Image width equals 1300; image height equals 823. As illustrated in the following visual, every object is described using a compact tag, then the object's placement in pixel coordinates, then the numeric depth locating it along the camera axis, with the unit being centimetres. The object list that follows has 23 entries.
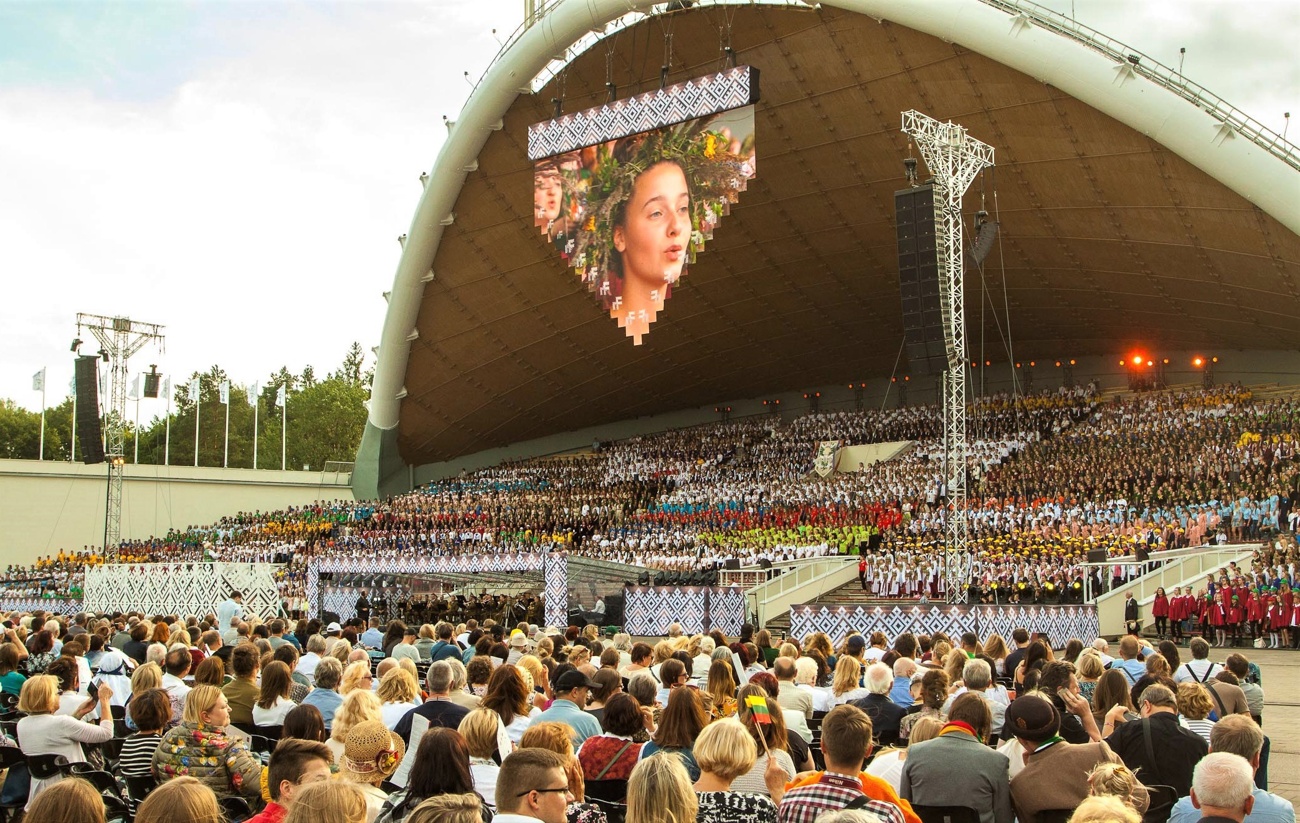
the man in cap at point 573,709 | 689
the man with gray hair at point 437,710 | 673
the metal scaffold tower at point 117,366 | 4284
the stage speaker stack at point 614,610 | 2584
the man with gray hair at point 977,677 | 756
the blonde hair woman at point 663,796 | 401
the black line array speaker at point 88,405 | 4216
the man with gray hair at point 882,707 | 773
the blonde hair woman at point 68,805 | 354
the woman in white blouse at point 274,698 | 796
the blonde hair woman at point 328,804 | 370
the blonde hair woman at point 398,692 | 727
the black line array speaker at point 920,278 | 2283
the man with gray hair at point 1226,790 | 439
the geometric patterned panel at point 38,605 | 3509
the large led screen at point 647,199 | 3162
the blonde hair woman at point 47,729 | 711
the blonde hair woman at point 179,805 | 363
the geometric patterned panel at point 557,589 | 2689
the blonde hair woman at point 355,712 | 597
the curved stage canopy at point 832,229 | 3012
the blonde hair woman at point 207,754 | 605
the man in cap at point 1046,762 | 552
